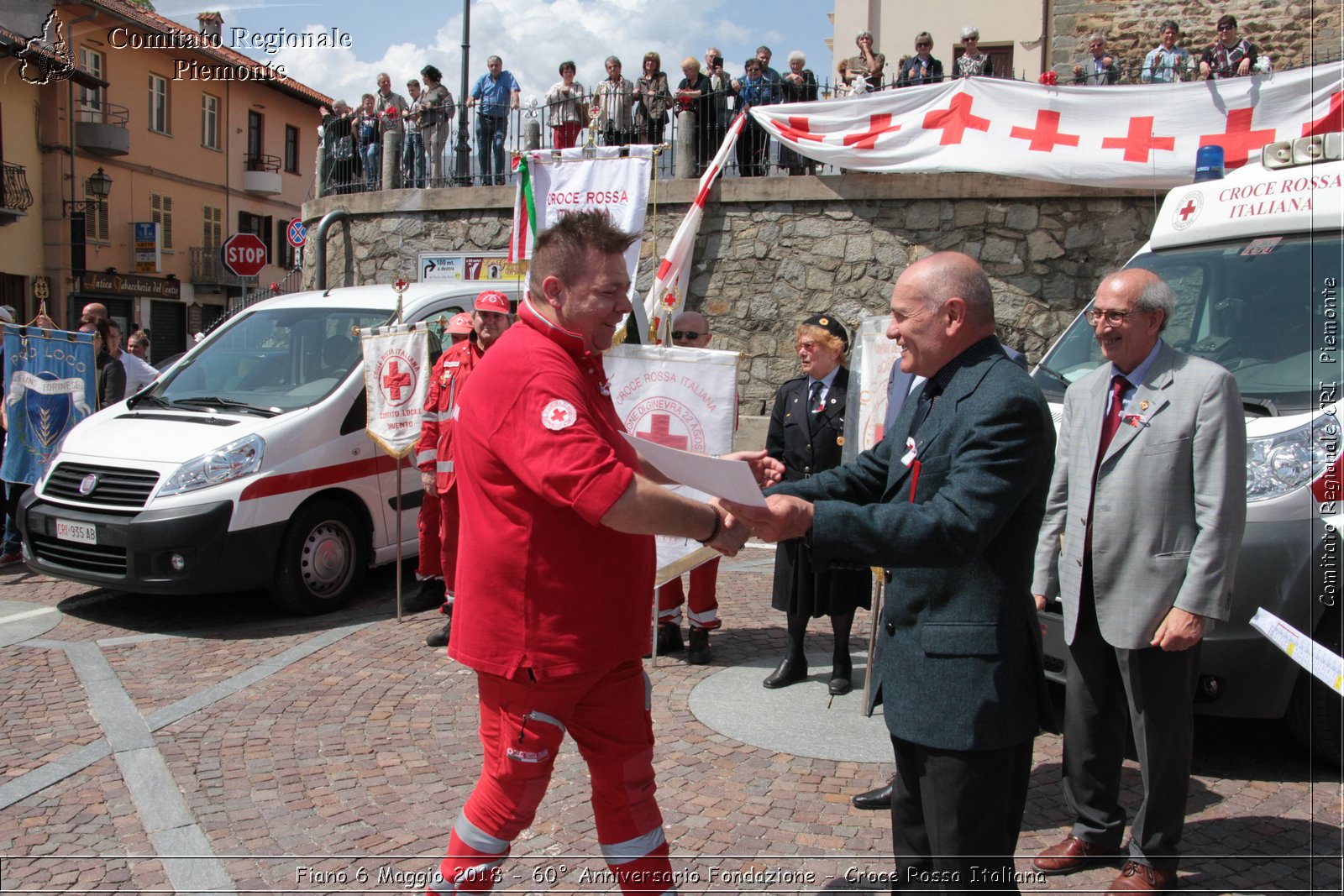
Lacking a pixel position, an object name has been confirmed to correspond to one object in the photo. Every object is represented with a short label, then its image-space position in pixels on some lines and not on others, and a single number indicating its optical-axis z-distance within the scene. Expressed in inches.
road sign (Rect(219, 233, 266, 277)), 622.5
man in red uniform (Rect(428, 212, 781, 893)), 110.3
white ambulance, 159.8
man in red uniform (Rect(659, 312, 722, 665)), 239.1
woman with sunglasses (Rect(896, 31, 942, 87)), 478.3
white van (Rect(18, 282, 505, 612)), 258.5
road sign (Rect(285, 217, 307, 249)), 717.3
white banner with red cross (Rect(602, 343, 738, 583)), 227.3
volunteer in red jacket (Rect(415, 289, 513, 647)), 253.0
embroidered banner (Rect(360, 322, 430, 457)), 272.5
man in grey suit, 132.6
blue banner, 328.8
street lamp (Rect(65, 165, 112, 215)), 1093.1
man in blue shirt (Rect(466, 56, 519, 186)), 590.2
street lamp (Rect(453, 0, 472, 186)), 609.0
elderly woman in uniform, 210.8
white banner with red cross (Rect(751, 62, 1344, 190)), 364.2
